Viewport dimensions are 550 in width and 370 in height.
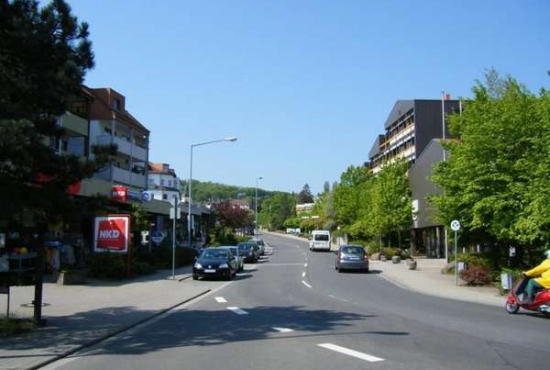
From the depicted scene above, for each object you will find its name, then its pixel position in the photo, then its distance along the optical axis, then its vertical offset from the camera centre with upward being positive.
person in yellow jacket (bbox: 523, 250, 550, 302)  14.19 -0.90
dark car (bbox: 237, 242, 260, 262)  42.41 -0.81
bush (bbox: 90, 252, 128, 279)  23.48 -1.10
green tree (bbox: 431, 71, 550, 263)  20.31 +2.70
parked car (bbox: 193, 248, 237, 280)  25.73 -1.16
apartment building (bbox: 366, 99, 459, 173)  68.06 +14.28
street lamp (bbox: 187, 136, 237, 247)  38.56 +5.21
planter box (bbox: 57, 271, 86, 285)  20.62 -1.40
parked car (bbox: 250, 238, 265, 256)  53.11 -0.57
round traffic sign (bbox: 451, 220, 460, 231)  23.78 +0.67
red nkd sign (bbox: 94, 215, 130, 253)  24.56 +0.24
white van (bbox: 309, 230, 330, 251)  64.62 -0.07
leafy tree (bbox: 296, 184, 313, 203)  197.75 +13.92
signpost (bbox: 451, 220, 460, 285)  23.80 +0.67
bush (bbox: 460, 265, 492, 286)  23.52 -1.39
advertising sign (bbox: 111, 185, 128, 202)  30.98 +2.50
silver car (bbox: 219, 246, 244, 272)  31.39 -0.95
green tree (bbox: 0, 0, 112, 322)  10.70 +2.71
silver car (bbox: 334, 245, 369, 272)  32.47 -1.02
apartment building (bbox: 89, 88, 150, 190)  48.69 +9.54
